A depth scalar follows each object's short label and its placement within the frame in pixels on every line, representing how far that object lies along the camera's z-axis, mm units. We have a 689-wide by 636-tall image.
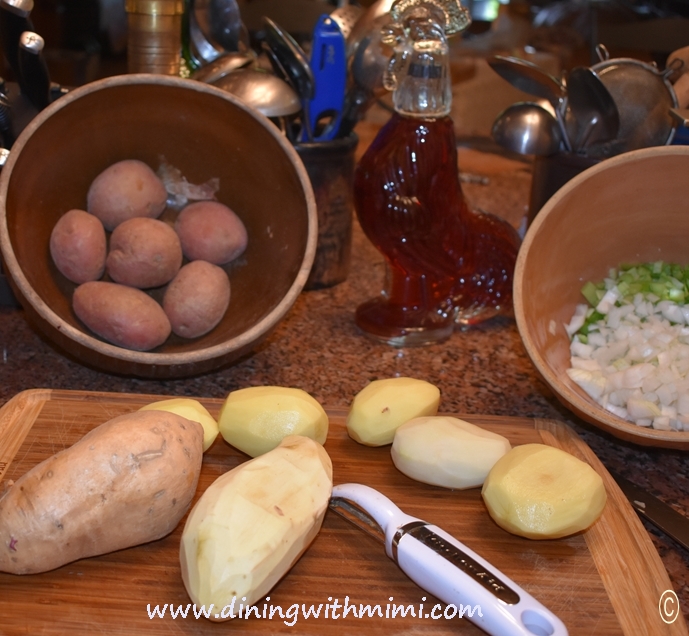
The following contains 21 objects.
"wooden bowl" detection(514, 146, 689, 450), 975
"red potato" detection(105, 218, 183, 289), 1111
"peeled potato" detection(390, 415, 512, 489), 867
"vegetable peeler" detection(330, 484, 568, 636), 651
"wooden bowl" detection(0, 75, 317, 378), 998
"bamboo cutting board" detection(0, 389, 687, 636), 690
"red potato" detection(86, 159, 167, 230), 1160
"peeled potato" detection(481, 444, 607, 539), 782
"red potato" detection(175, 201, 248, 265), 1188
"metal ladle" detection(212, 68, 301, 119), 1224
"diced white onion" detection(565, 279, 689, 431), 1000
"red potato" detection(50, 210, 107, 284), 1088
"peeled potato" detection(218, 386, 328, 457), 900
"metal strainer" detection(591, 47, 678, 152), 1235
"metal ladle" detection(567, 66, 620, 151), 1200
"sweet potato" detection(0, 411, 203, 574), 709
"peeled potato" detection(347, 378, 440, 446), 940
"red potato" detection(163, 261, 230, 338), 1114
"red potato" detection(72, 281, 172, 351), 1048
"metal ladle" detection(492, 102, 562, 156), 1241
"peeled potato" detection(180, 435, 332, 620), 673
